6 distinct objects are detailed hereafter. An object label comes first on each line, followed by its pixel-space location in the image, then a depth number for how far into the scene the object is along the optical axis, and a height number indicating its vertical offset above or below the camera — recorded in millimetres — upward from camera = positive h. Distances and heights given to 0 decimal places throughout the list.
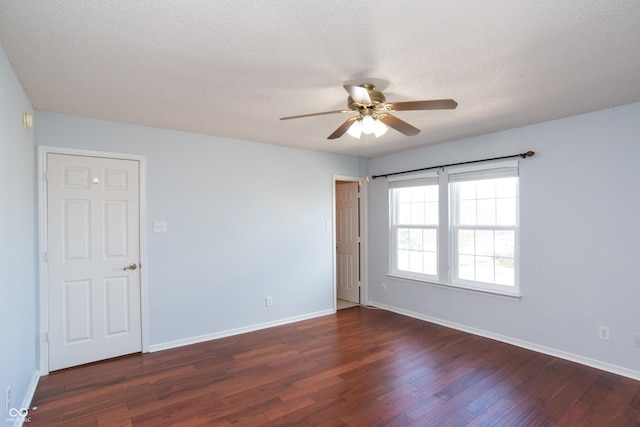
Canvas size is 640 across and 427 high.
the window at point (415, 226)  4656 -200
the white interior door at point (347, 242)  5598 -480
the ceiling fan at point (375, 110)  2176 +707
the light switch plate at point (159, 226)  3645 -119
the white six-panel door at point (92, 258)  3150 -415
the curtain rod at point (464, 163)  3586 +607
